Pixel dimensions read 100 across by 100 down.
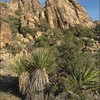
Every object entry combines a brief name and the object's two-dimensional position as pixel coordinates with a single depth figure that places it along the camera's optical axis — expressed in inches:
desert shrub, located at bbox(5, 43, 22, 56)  624.4
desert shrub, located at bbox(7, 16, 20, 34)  1132.8
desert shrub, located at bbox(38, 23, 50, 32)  1243.3
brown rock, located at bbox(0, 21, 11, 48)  662.3
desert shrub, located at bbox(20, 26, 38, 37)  1099.3
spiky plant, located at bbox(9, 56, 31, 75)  166.7
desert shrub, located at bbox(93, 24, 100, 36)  1246.7
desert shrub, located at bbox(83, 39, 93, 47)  946.0
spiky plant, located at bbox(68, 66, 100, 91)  141.6
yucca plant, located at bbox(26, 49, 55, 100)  145.1
